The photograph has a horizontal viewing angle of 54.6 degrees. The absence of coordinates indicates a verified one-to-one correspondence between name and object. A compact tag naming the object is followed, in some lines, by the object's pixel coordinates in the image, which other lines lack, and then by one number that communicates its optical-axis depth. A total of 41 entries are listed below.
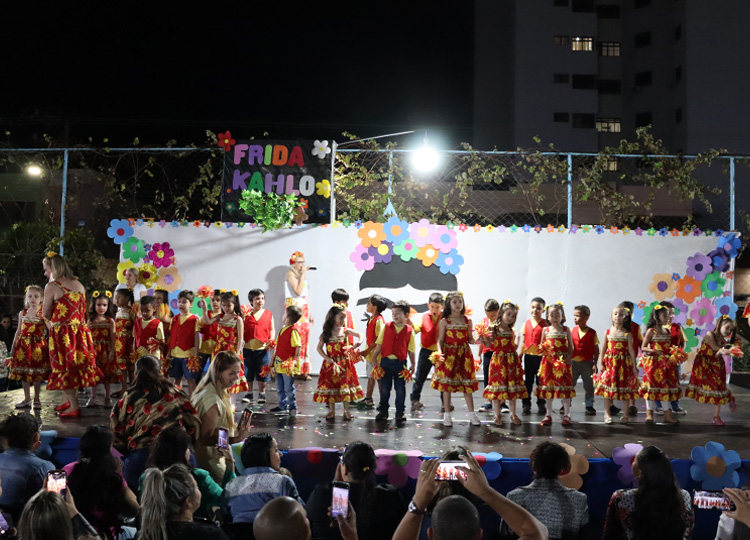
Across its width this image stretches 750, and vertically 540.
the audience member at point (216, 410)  4.50
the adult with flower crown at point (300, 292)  10.38
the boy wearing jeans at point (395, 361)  7.79
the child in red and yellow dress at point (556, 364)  7.79
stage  6.60
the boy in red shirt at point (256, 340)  8.89
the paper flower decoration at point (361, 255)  10.73
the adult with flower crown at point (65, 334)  7.58
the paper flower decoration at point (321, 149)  10.79
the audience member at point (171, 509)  2.86
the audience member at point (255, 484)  3.61
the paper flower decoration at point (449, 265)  10.73
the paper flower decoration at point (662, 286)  10.61
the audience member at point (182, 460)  3.71
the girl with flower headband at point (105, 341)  8.53
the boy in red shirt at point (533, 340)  8.51
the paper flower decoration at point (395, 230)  10.71
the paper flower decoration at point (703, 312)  10.49
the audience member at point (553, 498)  3.40
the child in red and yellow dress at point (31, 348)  7.83
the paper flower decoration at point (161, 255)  10.77
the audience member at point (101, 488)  3.64
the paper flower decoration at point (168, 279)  10.79
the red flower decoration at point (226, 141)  10.73
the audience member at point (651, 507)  3.34
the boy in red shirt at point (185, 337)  8.63
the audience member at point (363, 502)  3.56
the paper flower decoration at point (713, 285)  10.48
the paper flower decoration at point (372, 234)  10.72
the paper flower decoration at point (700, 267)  10.52
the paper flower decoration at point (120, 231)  10.70
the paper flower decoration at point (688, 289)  10.51
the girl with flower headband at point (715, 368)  7.88
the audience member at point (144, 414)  4.48
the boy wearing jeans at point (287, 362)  8.09
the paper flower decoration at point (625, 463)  4.64
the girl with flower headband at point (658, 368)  7.98
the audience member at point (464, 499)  2.91
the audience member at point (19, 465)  3.81
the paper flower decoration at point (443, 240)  10.73
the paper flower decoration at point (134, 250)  10.70
